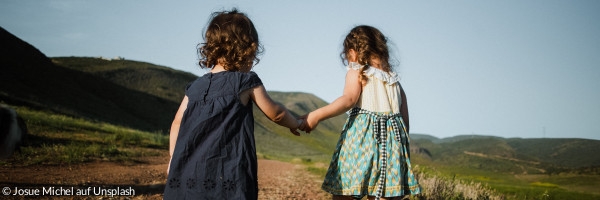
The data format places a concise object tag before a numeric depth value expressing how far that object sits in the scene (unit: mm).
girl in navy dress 2195
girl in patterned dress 2635
